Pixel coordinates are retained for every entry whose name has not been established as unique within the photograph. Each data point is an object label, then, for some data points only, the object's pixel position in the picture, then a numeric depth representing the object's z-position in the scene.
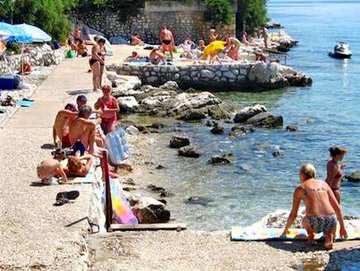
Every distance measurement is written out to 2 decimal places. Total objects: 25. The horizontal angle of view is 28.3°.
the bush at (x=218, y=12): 46.79
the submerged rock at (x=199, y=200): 16.55
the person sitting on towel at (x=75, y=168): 12.72
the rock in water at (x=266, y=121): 25.70
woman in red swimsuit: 17.47
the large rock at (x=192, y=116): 26.70
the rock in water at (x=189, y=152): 21.12
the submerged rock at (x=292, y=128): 25.36
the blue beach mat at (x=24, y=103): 21.33
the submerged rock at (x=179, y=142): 22.17
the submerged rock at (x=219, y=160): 20.44
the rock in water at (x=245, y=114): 26.39
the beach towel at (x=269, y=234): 10.54
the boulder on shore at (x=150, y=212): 14.52
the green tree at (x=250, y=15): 52.28
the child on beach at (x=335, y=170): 12.12
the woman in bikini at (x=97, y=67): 23.47
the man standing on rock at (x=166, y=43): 35.56
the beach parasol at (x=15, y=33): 23.02
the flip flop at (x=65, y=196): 11.32
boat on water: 50.53
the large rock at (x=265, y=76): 34.19
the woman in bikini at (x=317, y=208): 10.22
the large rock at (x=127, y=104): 27.37
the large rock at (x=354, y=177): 18.67
